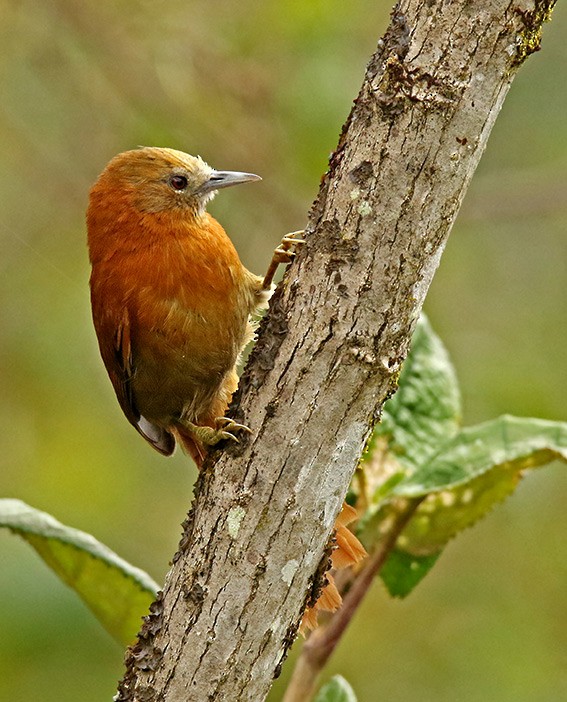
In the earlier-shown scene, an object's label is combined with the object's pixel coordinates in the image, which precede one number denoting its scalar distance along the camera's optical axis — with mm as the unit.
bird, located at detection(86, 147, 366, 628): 6668
